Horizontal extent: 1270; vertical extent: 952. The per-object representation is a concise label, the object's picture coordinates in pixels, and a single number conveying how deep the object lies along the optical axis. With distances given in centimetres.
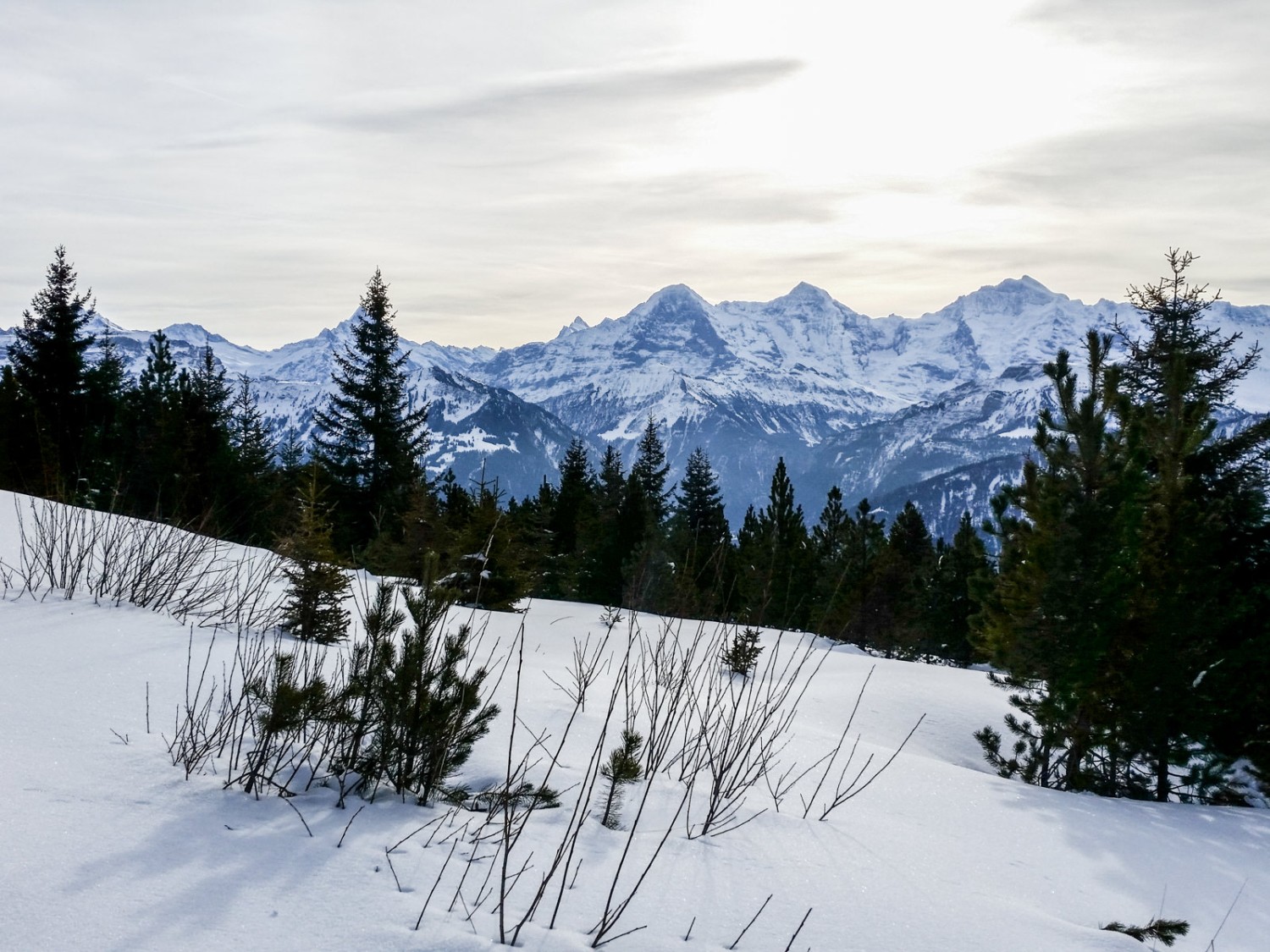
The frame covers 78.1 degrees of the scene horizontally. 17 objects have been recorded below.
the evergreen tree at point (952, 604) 2856
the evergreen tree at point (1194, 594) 764
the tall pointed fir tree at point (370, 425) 2494
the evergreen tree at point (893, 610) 2383
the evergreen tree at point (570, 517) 3105
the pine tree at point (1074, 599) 757
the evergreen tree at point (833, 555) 2411
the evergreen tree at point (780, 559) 2820
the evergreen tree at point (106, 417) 2141
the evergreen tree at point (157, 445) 1931
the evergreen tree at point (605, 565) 3133
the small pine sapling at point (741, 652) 958
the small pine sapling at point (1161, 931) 301
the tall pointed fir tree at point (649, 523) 2053
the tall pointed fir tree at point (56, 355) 2598
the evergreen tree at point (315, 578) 671
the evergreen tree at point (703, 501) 4138
